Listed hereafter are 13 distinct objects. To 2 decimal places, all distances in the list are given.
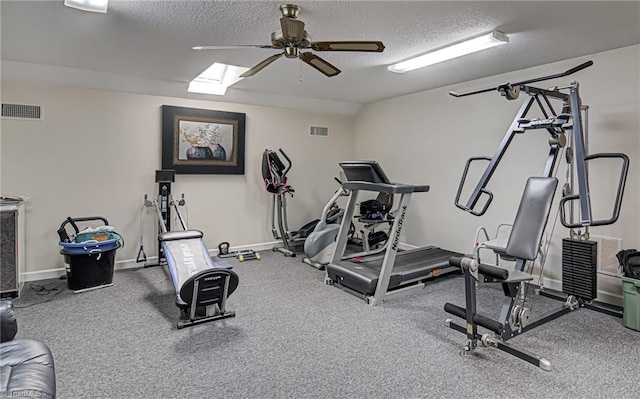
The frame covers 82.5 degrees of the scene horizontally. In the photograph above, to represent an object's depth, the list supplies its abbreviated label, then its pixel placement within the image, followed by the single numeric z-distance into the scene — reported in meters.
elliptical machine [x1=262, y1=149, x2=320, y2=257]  5.67
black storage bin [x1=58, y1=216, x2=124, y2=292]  3.88
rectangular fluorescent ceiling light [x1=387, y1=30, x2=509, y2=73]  3.19
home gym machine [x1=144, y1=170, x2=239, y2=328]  3.05
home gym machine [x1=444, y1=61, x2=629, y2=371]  2.70
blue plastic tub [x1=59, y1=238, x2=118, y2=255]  3.84
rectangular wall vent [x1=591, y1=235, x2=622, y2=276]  3.65
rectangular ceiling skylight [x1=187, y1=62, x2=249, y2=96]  5.25
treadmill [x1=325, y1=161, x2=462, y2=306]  3.75
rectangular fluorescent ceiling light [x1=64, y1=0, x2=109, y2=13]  2.55
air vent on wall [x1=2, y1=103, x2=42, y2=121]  4.16
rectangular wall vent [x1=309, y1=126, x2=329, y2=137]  6.50
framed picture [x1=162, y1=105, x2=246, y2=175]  5.14
